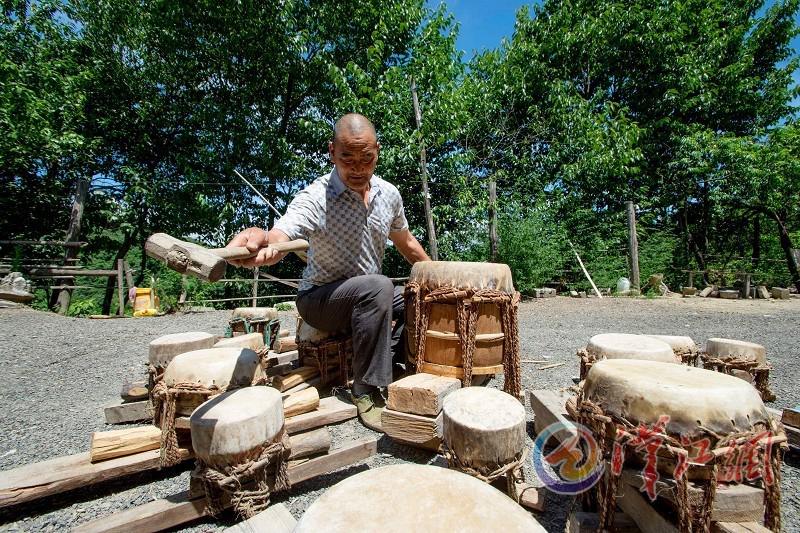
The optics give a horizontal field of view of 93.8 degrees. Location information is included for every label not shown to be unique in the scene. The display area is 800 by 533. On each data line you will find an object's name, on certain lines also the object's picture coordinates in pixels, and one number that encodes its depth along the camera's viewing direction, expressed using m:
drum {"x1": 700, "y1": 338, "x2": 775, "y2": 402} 2.14
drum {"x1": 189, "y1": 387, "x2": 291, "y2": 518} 1.30
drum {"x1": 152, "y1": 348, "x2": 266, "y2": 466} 1.59
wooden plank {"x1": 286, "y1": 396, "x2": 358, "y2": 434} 1.83
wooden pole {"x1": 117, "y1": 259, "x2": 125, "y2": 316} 8.38
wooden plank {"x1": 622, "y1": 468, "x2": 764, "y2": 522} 1.00
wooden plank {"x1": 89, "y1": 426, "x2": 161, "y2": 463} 1.58
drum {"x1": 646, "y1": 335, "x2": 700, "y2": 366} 2.17
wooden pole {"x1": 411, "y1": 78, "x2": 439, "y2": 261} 7.92
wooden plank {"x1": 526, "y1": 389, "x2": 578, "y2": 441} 1.76
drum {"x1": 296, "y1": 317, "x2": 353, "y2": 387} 2.50
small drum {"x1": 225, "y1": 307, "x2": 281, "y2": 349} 3.06
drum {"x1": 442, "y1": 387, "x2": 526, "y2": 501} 1.41
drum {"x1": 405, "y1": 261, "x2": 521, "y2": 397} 2.19
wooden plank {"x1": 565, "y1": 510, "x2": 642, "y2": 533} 1.16
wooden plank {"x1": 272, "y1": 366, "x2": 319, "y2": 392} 2.20
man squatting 2.28
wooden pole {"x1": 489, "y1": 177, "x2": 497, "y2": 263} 8.91
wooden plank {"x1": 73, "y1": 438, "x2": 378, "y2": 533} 1.27
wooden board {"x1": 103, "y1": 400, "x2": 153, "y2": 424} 2.21
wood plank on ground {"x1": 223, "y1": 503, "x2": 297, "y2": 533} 1.10
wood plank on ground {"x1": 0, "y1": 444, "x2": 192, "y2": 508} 1.40
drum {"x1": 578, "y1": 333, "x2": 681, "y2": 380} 1.77
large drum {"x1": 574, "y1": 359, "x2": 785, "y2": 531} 1.01
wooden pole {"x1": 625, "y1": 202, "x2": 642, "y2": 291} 9.47
